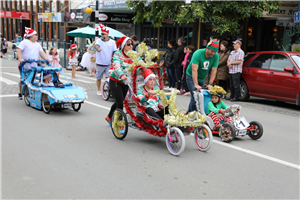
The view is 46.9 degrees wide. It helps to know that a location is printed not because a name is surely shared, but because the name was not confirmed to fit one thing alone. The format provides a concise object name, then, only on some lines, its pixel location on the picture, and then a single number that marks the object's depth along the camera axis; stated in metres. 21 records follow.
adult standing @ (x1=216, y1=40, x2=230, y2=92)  11.98
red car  10.09
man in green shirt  7.23
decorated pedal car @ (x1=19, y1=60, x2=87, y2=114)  8.40
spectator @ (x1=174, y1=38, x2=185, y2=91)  12.98
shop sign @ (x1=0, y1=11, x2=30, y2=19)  41.50
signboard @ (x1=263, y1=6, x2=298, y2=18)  14.60
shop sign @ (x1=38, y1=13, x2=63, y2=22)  31.56
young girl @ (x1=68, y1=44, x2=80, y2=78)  16.57
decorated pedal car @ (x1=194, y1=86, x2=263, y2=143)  6.43
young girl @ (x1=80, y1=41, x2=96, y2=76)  15.06
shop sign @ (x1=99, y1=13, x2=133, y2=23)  22.17
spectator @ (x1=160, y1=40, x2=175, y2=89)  13.23
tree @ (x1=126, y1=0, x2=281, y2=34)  12.62
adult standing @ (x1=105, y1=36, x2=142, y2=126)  6.76
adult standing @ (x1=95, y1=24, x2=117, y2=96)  10.62
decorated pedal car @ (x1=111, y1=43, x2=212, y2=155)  5.66
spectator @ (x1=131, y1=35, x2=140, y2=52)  14.20
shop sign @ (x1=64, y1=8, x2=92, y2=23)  26.09
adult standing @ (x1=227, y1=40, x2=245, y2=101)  11.32
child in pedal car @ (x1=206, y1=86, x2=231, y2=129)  6.79
